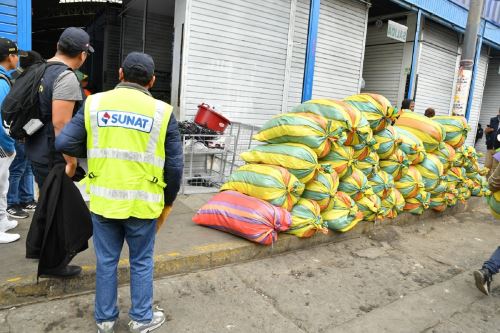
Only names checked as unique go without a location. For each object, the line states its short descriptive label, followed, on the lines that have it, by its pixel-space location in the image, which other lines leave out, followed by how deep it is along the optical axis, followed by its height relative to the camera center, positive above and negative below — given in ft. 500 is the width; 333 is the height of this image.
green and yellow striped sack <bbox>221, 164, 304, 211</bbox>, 13.43 -2.70
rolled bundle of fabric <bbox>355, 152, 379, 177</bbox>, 16.53 -2.04
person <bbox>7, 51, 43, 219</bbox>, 12.98 -3.36
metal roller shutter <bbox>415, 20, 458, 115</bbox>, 35.09 +5.02
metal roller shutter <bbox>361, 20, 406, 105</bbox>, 35.22 +5.01
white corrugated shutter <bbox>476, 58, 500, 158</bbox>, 49.57 +3.81
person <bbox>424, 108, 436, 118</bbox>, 26.21 +0.58
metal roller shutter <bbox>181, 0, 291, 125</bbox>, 21.38 +2.74
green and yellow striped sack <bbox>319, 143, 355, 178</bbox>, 15.11 -1.75
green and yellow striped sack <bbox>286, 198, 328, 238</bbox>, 13.92 -3.87
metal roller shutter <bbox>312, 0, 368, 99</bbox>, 27.43 +4.75
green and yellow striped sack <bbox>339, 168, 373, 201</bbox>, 15.71 -2.81
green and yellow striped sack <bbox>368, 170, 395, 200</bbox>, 16.85 -2.82
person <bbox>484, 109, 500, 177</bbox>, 32.27 -0.91
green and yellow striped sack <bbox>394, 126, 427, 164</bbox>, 18.39 -1.24
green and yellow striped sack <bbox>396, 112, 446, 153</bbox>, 19.36 -0.43
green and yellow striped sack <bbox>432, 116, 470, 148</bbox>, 20.70 -0.29
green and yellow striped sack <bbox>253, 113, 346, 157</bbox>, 14.24 -0.74
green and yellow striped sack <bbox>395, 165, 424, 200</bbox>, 18.30 -2.97
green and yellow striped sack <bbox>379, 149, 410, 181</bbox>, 17.56 -2.03
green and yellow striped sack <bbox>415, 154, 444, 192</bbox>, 19.11 -2.39
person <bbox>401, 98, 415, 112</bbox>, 26.16 +1.02
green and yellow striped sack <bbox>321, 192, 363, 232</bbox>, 15.10 -3.88
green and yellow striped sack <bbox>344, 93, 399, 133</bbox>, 16.48 +0.31
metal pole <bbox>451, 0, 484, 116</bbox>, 23.31 +4.19
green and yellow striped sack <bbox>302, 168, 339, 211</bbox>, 14.40 -2.81
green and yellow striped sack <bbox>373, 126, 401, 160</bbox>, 17.10 -1.04
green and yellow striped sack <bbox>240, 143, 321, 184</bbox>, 13.89 -1.77
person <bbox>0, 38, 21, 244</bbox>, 11.06 -1.71
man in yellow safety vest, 7.48 -1.46
